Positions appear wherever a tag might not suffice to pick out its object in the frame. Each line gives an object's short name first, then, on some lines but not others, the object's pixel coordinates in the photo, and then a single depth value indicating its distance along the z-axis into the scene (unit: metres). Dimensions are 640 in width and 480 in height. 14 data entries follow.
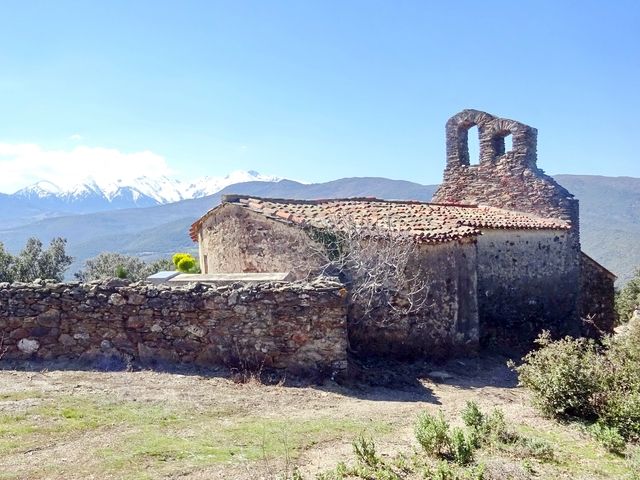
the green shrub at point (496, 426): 6.39
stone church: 11.36
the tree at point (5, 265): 24.84
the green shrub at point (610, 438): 6.34
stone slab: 10.11
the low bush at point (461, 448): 5.56
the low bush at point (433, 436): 5.78
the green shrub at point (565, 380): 7.26
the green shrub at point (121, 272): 13.02
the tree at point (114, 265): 31.70
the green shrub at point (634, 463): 5.35
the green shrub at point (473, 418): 6.66
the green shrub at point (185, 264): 18.77
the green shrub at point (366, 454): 5.32
